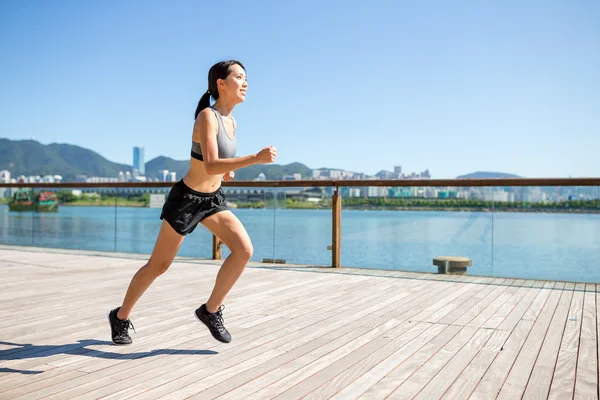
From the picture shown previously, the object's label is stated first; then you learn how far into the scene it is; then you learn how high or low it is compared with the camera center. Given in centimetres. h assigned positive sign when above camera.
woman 245 -9
